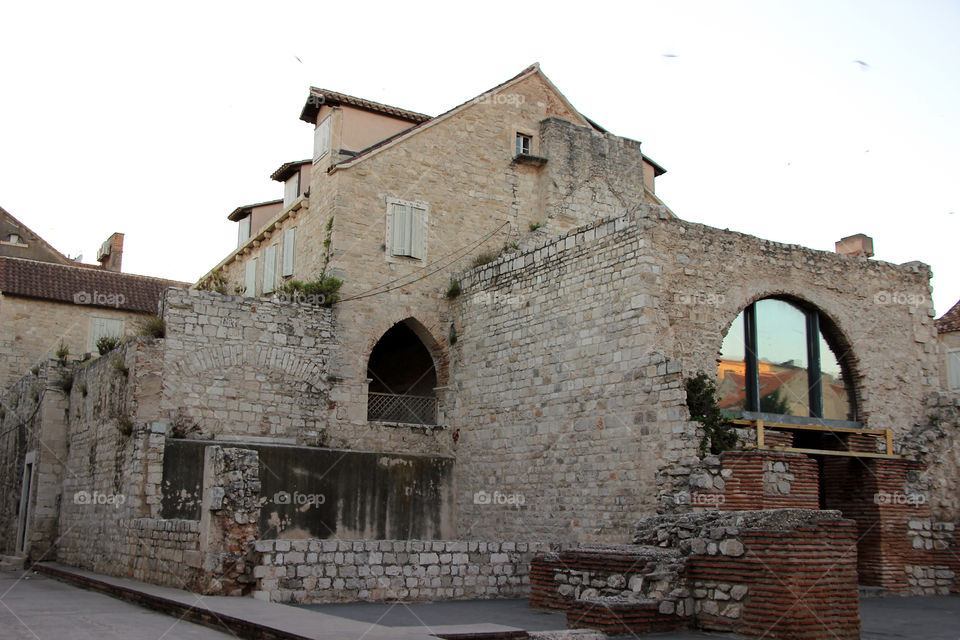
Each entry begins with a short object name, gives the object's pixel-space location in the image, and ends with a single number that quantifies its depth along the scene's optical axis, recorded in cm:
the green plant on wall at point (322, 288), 1923
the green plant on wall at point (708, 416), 1402
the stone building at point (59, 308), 2648
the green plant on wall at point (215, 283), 1973
